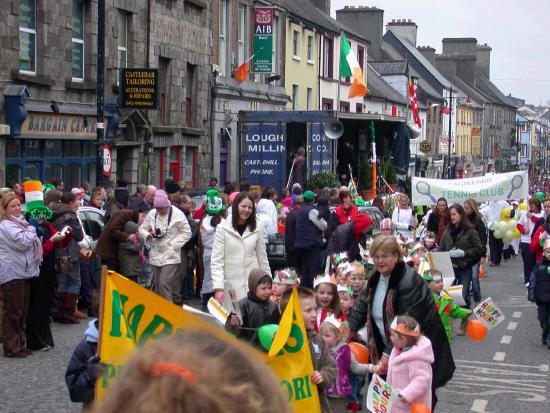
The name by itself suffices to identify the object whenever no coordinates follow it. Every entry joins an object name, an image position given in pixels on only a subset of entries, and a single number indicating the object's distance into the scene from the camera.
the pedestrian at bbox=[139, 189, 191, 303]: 12.60
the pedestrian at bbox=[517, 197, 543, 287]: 17.72
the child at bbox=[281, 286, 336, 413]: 6.30
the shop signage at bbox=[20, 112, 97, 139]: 20.80
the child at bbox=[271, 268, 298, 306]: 8.52
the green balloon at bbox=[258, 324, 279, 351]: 6.25
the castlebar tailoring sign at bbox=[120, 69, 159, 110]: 23.92
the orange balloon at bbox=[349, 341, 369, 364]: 7.64
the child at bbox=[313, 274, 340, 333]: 8.34
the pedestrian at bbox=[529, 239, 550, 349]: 12.75
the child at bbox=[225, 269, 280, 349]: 7.24
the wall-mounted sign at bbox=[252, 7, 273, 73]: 34.81
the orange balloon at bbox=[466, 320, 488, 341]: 9.43
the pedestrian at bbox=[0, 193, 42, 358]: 10.45
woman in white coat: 9.89
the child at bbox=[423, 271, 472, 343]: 9.51
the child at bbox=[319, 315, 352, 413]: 7.36
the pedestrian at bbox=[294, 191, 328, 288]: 16.12
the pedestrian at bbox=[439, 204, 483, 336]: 13.88
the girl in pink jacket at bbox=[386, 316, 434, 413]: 6.88
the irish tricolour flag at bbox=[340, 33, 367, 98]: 35.69
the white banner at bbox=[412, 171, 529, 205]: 19.36
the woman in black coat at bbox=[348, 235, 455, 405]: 7.20
